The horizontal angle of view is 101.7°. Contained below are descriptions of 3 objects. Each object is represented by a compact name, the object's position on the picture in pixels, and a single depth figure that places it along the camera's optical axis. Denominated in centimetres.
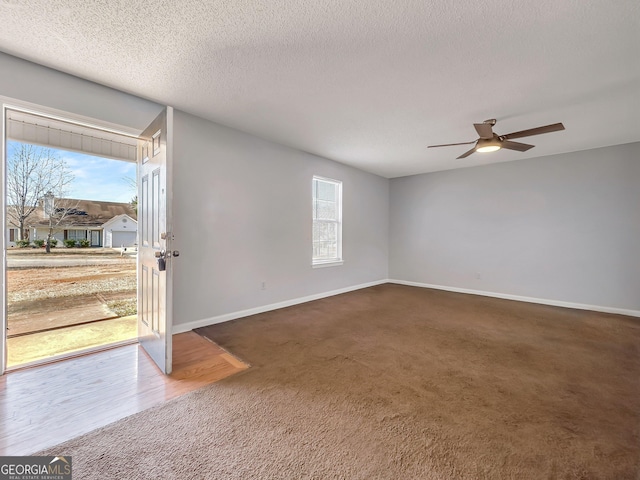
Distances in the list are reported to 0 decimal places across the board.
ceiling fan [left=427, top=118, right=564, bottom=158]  264
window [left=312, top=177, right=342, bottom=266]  492
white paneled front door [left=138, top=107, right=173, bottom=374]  214
